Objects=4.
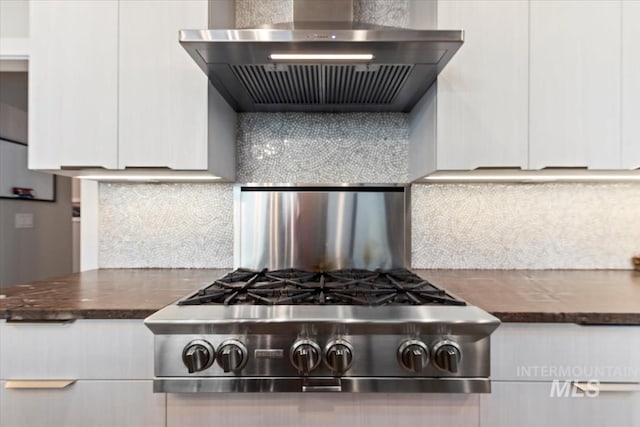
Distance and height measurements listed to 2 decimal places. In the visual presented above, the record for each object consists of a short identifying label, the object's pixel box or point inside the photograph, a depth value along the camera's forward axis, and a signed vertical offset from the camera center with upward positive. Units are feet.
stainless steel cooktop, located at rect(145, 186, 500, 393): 3.03 -1.12
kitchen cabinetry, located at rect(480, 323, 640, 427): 3.25 -1.46
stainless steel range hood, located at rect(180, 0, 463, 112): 3.58 +1.70
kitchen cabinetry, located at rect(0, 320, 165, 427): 3.31 -1.48
